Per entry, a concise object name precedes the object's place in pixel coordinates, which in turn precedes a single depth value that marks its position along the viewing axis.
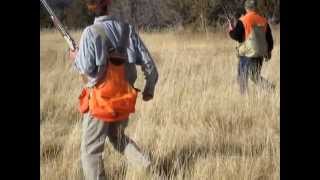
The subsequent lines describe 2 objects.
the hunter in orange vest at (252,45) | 13.46
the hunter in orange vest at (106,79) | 10.49
